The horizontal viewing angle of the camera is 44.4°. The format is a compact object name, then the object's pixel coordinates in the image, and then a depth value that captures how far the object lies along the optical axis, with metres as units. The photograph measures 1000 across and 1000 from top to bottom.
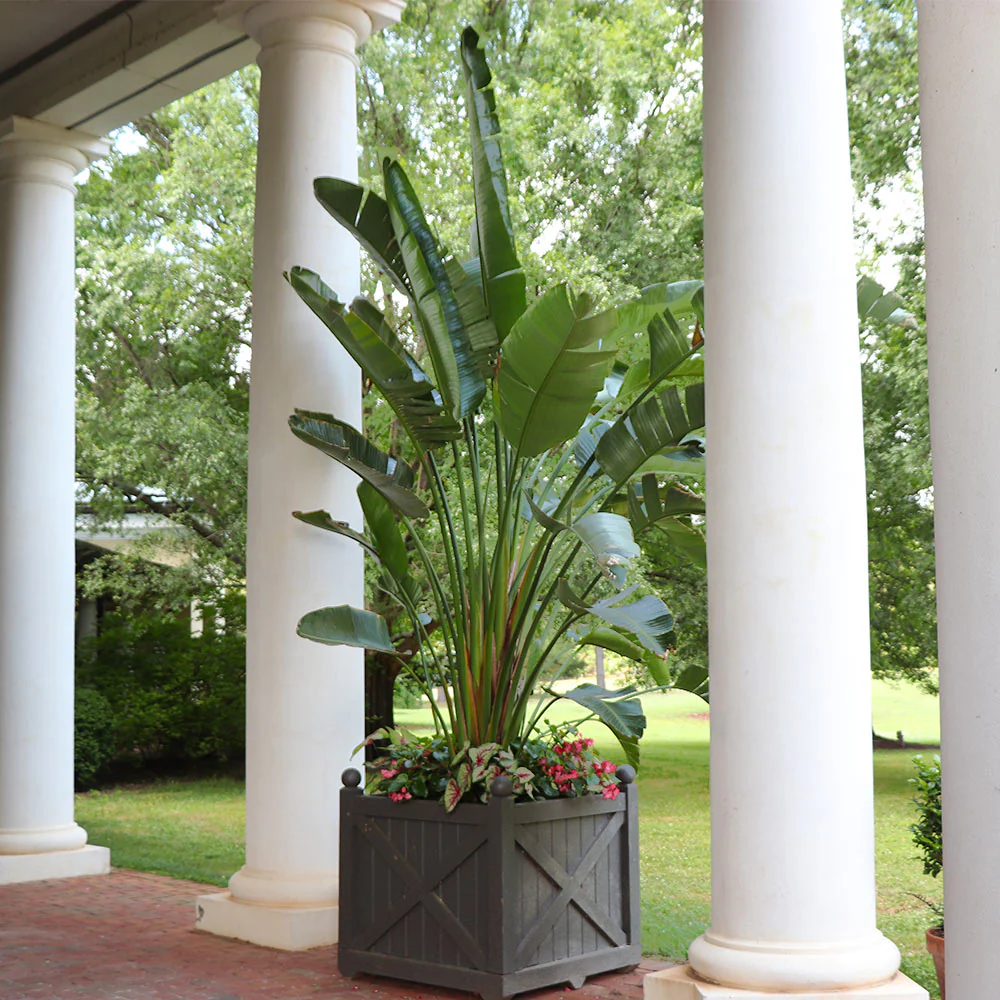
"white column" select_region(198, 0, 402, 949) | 6.71
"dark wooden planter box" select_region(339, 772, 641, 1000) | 5.52
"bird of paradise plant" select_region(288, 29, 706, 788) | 5.59
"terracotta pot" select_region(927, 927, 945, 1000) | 5.00
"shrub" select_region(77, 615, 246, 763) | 16.52
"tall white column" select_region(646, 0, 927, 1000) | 4.14
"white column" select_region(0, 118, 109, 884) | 8.98
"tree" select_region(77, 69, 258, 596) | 14.37
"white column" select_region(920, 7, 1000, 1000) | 2.33
